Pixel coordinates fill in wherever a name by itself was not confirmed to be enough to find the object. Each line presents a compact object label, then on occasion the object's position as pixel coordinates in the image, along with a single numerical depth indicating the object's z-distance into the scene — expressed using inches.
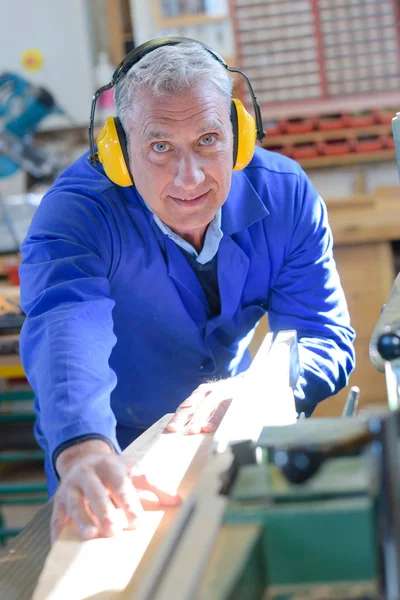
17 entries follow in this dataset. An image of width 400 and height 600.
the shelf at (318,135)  160.4
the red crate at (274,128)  160.1
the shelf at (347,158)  159.8
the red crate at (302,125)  159.9
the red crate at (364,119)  159.8
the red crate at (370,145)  159.0
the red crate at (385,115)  159.5
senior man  54.6
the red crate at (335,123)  160.7
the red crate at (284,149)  160.6
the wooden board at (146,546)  28.3
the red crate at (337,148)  159.3
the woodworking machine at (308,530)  25.1
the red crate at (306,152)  159.2
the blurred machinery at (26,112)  153.2
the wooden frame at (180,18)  162.1
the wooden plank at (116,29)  173.2
